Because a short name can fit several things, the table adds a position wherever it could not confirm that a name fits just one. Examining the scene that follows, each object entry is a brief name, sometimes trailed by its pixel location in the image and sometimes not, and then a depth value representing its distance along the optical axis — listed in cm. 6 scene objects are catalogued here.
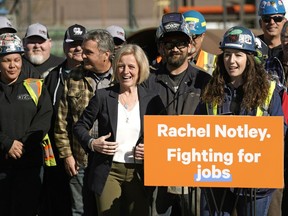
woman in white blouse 1280
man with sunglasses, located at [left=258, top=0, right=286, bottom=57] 1642
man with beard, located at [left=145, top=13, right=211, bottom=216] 1349
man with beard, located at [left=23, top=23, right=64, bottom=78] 1812
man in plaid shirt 1477
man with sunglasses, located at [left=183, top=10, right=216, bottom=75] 1553
